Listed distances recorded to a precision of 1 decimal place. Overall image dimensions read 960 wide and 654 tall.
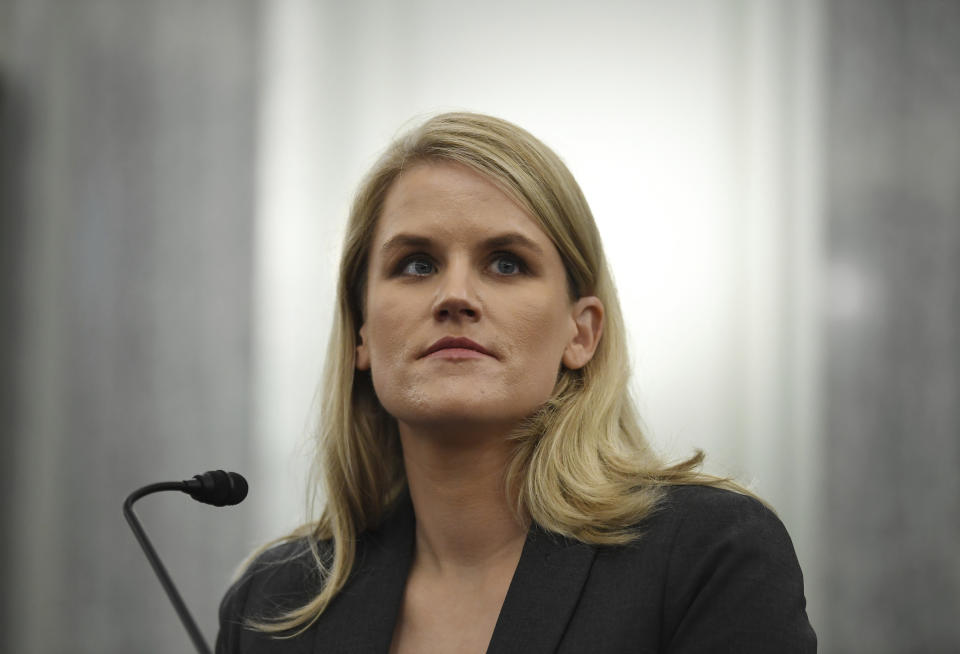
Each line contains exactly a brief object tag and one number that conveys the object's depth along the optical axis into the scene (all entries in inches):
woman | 130.4
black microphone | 126.7
